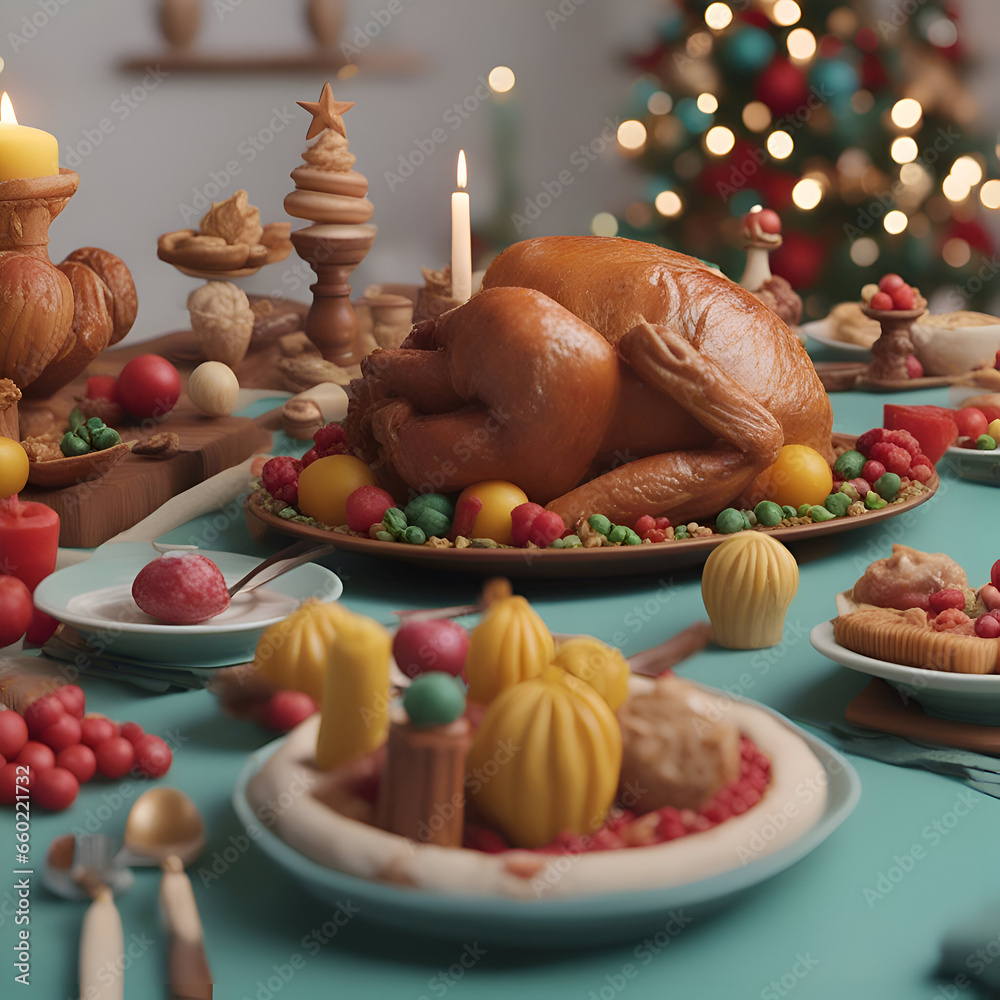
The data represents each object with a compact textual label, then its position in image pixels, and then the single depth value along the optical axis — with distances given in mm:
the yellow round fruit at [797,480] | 1624
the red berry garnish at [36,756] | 965
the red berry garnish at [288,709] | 1063
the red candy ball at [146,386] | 1993
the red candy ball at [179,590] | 1216
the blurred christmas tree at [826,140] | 3354
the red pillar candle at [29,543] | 1310
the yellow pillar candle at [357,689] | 805
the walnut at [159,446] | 1805
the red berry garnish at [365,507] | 1534
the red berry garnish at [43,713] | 998
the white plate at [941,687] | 1042
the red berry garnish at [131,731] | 1025
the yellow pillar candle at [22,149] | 1667
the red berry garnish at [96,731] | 1007
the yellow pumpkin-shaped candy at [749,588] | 1285
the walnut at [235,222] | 2510
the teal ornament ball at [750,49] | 3369
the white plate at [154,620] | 1191
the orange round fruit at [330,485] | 1598
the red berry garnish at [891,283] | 2574
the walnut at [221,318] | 2459
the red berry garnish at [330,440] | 1722
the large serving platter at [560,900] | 738
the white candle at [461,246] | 1885
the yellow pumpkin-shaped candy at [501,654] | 918
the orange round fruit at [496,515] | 1498
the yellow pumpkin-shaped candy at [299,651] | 1068
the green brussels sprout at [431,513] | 1515
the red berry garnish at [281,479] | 1654
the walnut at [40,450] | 1604
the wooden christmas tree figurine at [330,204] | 2219
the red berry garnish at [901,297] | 2570
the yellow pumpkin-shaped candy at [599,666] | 914
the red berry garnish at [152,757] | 1009
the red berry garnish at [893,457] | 1753
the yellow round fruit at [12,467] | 1539
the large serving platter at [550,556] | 1447
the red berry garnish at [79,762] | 984
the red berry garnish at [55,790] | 950
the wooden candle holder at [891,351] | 2623
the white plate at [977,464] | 2014
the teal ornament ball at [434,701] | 736
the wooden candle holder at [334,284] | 2279
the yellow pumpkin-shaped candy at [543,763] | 782
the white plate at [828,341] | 3037
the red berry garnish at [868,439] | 1804
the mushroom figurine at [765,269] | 2762
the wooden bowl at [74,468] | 1595
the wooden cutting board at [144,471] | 1626
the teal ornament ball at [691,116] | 3498
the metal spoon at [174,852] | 770
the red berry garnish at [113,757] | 996
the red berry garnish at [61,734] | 995
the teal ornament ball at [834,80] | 3318
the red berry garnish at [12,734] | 967
